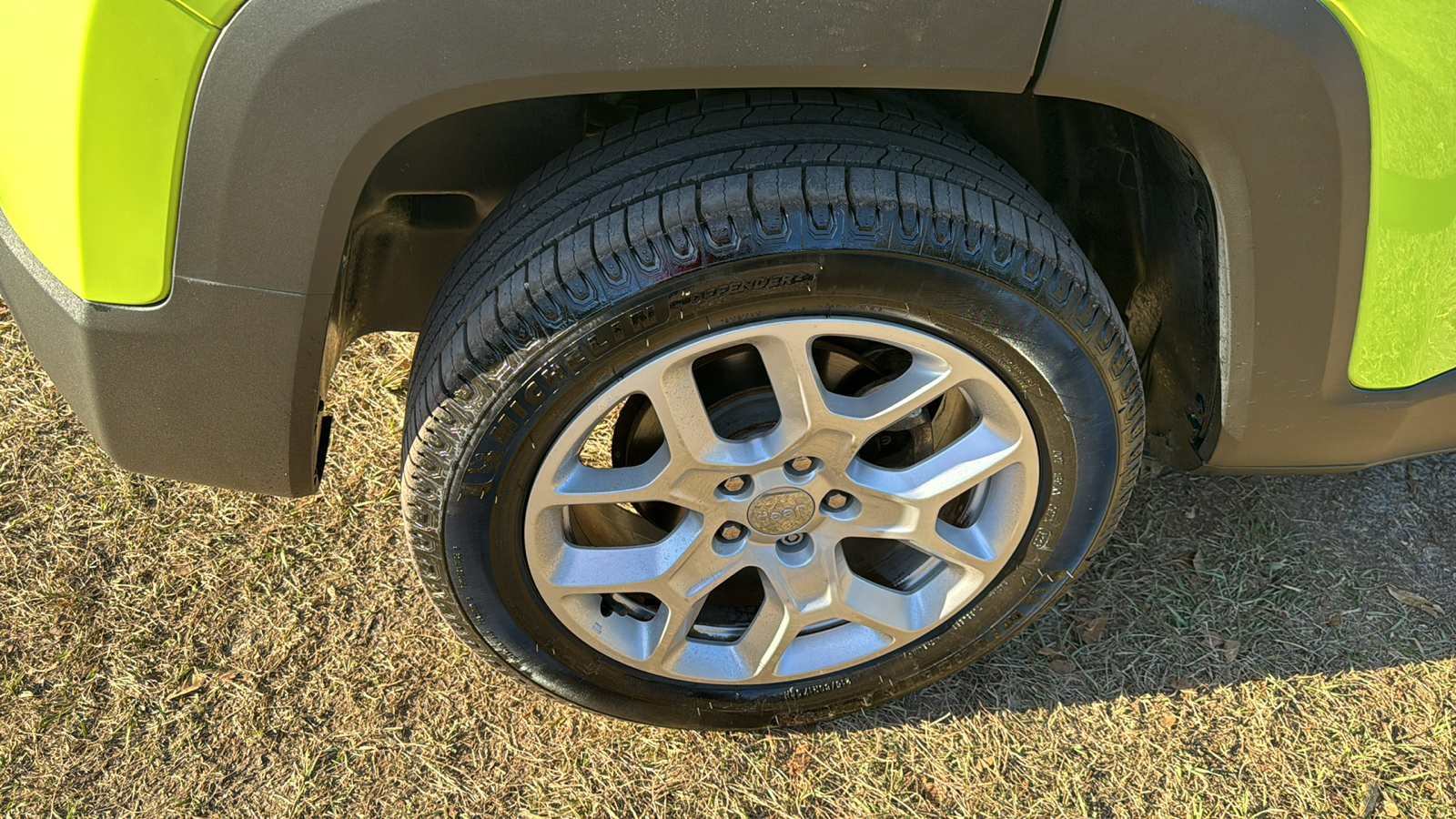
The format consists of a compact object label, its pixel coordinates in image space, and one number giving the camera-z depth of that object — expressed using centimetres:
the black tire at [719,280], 142
